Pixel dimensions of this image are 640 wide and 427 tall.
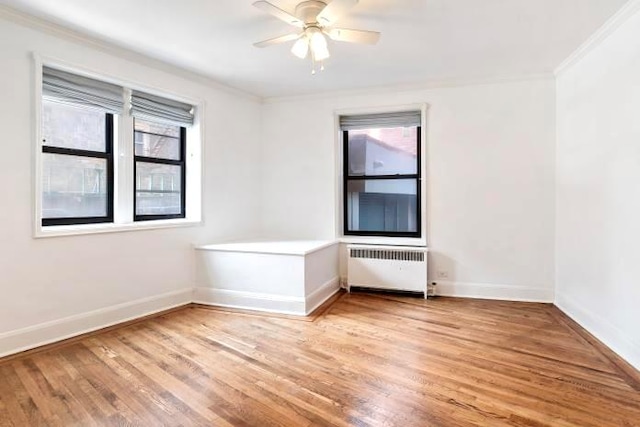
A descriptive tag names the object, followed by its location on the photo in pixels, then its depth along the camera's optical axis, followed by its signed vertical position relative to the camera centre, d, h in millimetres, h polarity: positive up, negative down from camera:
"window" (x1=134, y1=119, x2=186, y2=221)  3666 +442
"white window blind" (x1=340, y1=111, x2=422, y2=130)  4359 +1126
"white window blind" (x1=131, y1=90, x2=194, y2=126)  3455 +1029
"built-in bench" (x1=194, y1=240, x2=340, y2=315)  3578 -654
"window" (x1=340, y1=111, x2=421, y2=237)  4477 +481
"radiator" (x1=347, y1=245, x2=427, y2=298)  4160 -639
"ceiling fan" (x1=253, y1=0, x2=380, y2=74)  2329 +1277
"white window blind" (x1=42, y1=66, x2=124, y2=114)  2846 +1004
